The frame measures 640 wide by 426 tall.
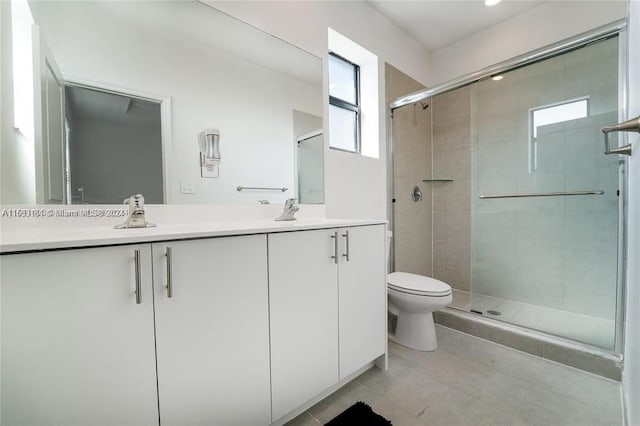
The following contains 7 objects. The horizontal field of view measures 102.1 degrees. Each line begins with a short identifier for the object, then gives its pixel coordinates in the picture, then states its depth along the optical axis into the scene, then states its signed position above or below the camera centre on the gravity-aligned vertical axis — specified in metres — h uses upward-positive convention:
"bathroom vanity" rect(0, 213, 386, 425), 0.64 -0.36
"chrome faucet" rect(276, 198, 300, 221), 1.48 -0.01
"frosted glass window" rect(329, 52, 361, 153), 2.13 +0.88
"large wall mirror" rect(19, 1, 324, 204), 1.00 +0.51
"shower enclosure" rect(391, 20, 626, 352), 1.83 +0.12
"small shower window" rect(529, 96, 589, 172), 1.97 +0.73
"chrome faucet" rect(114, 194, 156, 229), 1.02 -0.02
